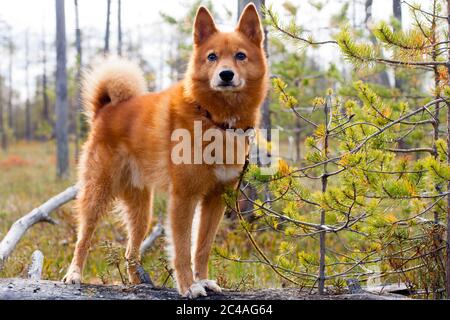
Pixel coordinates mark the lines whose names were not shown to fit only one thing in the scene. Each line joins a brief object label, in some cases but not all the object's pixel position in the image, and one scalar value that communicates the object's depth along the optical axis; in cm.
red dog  373
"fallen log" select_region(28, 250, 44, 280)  416
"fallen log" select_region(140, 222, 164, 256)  573
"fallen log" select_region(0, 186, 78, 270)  465
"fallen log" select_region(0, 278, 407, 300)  329
